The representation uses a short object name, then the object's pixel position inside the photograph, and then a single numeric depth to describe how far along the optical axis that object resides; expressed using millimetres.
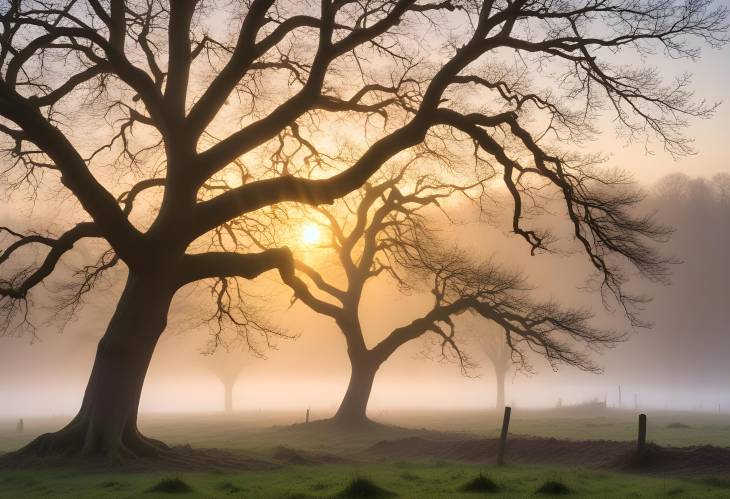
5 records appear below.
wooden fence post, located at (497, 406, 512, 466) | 19609
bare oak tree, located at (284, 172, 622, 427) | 30375
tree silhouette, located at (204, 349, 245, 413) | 67806
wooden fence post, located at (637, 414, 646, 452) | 18422
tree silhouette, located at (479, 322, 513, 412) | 63500
